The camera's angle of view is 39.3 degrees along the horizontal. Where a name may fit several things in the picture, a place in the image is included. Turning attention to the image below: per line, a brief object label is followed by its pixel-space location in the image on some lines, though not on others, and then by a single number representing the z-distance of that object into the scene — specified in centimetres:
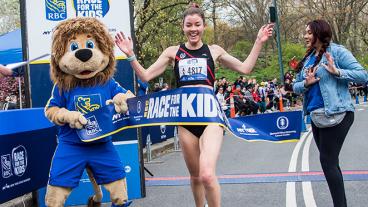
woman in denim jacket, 499
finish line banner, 479
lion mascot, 486
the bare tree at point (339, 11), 4488
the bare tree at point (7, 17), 4147
